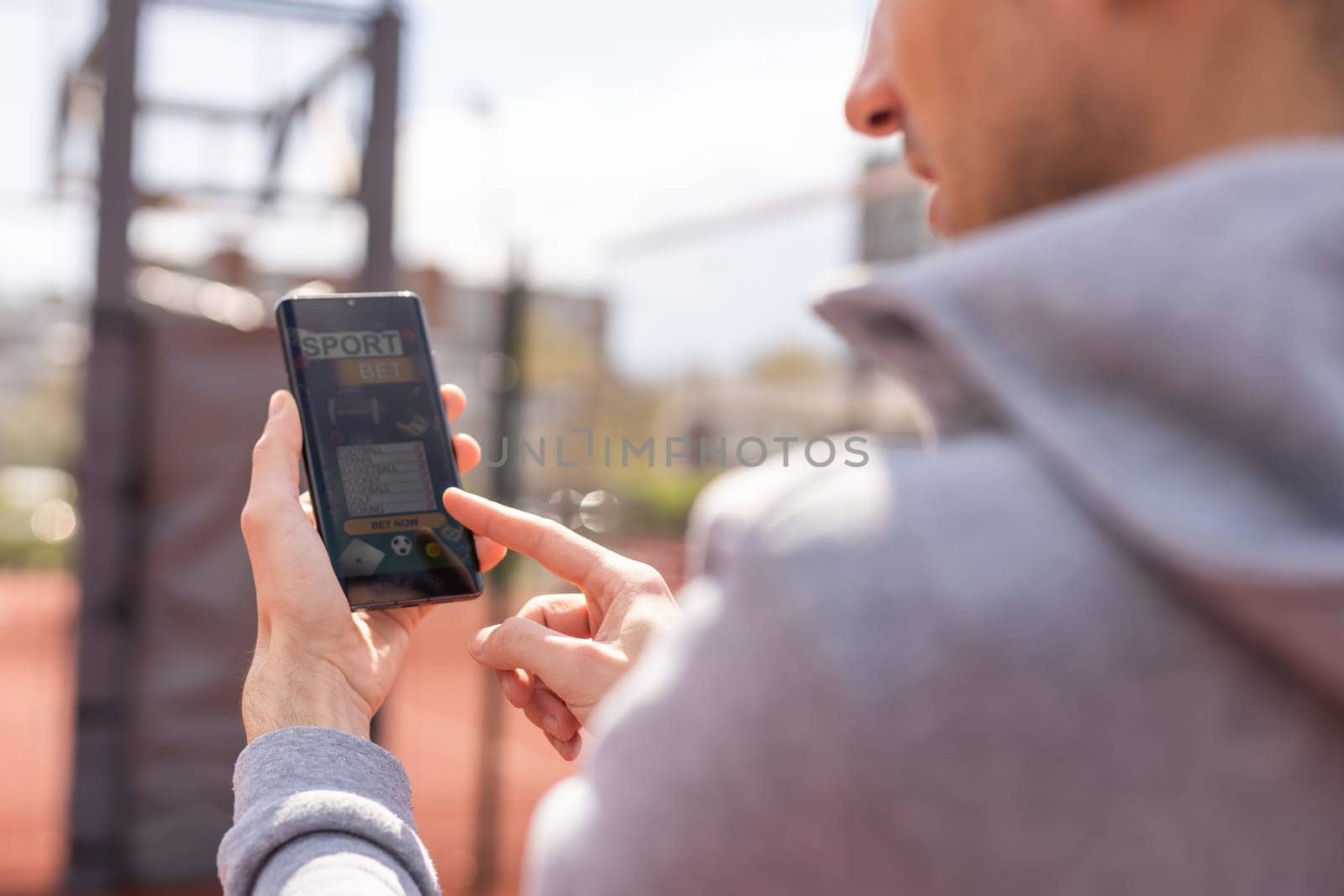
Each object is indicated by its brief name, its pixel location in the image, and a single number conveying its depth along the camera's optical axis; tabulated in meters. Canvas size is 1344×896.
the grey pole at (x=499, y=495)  4.83
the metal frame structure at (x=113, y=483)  4.21
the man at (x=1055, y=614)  0.51
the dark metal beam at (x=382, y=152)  4.37
